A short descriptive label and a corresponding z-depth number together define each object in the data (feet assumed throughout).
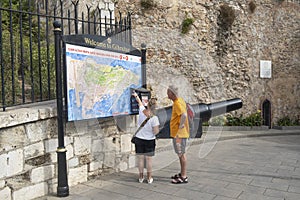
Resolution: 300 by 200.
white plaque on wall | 37.86
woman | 12.54
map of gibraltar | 11.52
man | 12.61
